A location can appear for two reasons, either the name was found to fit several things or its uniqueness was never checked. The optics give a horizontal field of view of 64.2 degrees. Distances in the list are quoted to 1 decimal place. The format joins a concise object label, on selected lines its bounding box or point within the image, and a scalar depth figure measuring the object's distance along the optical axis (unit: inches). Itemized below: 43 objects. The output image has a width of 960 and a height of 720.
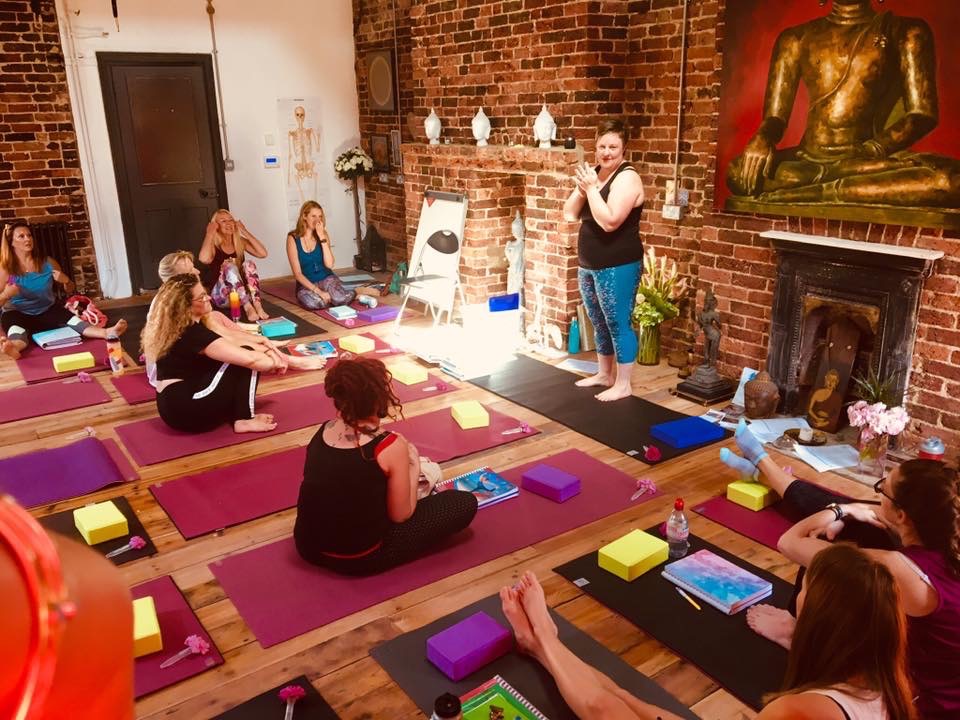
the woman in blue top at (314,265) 260.4
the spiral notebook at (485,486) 135.7
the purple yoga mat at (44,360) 203.9
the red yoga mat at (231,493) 131.3
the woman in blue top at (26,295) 215.5
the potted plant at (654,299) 198.2
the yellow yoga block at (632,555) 112.1
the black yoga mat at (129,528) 121.0
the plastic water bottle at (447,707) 73.4
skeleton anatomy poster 307.9
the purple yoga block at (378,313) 254.8
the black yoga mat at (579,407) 161.8
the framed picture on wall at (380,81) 299.6
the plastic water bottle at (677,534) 118.3
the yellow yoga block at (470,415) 167.3
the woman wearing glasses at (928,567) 73.2
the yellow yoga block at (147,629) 95.3
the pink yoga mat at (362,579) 106.2
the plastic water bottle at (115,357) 205.9
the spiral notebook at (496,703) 85.3
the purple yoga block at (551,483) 135.3
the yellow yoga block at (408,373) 196.4
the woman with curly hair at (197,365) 152.3
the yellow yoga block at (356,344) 220.4
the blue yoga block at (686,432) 157.6
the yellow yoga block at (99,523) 122.4
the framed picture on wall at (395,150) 305.6
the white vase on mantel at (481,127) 227.5
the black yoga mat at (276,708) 87.6
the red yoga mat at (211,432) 158.6
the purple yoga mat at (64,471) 140.6
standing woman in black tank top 167.3
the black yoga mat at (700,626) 93.0
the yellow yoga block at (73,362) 205.6
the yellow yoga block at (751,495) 131.8
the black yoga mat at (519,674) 88.9
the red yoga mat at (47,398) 179.9
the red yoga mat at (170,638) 93.7
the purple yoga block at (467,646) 92.7
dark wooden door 273.6
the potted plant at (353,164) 307.0
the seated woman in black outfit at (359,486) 102.5
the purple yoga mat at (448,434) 157.5
